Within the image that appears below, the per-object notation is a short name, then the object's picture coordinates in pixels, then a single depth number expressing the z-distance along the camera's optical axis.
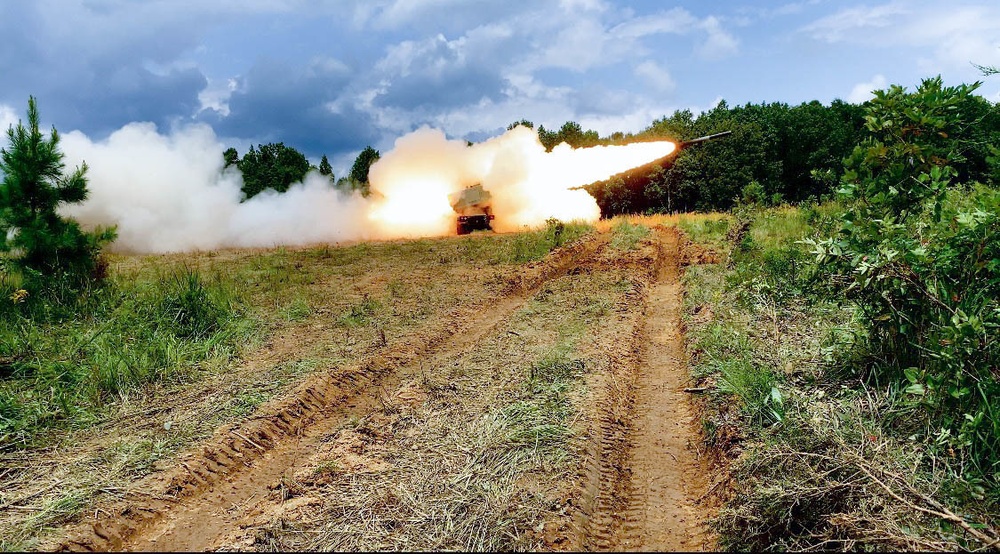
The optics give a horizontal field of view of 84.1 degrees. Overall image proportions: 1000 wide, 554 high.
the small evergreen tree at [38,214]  10.61
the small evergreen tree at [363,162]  61.06
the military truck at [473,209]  28.98
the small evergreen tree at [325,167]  59.88
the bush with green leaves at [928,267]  4.50
